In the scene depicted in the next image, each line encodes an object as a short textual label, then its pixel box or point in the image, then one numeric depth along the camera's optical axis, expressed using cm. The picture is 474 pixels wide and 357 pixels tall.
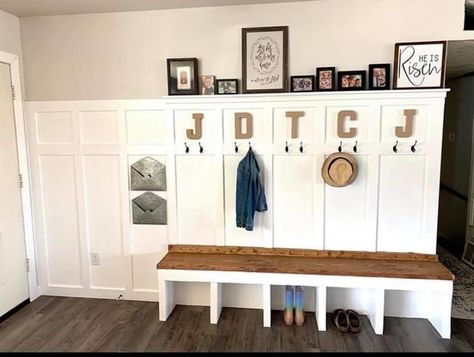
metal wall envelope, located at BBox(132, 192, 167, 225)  300
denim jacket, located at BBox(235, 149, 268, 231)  268
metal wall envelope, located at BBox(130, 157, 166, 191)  297
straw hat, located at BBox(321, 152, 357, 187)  259
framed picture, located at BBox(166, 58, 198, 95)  280
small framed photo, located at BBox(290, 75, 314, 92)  270
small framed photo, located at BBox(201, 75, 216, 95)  281
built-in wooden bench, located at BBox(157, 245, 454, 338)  245
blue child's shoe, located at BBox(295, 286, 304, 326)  270
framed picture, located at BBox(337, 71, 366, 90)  264
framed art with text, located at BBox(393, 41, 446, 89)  255
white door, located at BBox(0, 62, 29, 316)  283
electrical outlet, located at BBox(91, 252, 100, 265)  312
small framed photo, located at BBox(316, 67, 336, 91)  267
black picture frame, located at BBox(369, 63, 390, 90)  262
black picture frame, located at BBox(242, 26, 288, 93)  271
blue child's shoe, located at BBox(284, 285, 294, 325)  270
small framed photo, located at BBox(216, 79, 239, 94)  278
